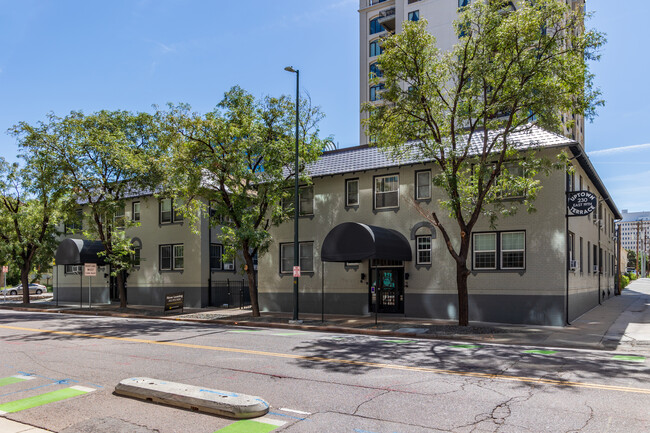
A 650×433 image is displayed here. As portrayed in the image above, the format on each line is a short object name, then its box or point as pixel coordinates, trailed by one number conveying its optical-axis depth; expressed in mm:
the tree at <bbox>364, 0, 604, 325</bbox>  15906
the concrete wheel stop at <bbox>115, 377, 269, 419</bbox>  7070
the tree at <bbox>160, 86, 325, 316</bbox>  21469
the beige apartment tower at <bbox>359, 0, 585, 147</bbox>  54656
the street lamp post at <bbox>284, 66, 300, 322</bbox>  20750
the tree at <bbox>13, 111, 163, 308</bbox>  26109
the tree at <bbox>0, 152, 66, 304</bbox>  30547
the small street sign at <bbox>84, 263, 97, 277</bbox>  27503
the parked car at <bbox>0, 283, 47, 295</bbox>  50281
